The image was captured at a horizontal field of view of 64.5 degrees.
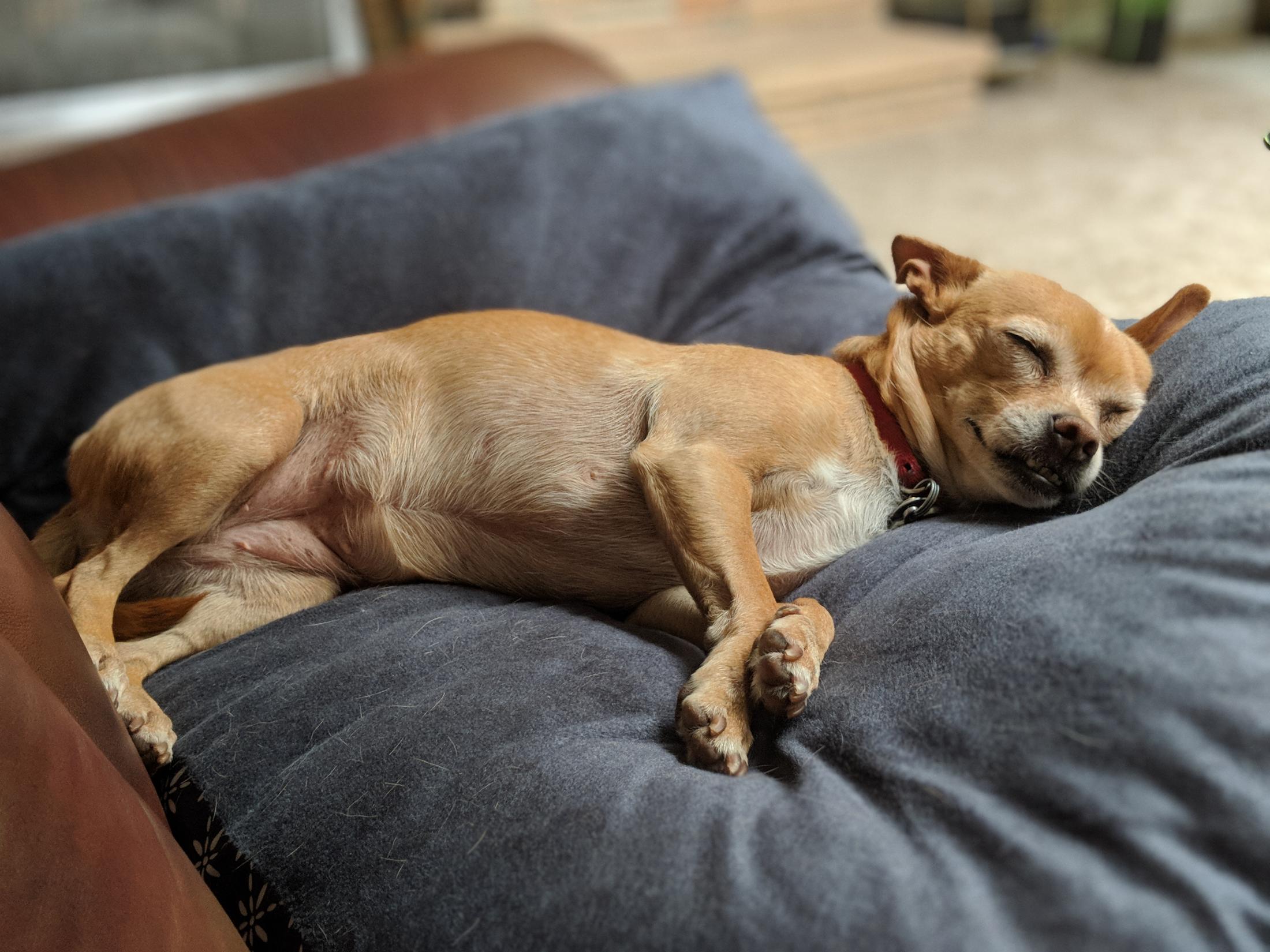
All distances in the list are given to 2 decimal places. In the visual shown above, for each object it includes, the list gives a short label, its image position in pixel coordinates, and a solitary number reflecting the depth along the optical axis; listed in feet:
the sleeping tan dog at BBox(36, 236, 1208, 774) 1.43
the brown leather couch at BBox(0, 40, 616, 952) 0.89
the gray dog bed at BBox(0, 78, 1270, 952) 0.86
